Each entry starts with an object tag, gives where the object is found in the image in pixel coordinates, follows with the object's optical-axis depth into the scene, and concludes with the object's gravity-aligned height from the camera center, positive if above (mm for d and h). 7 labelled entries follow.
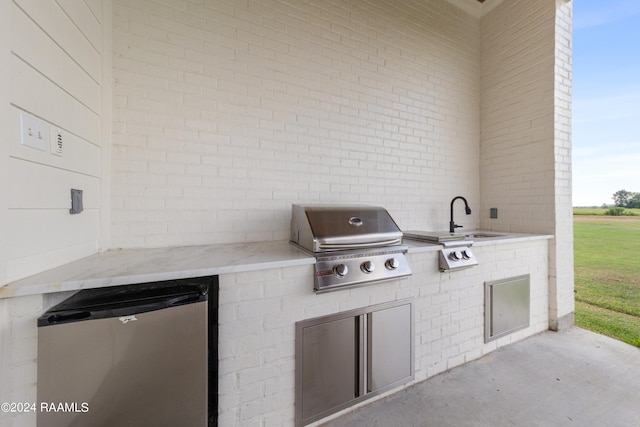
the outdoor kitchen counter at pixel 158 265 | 1014 -278
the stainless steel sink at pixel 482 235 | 2883 -259
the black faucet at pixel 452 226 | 2770 -145
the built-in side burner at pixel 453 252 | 2010 -329
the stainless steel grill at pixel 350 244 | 1561 -220
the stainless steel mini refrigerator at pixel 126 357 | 968 -622
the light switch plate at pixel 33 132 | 1049 +372
